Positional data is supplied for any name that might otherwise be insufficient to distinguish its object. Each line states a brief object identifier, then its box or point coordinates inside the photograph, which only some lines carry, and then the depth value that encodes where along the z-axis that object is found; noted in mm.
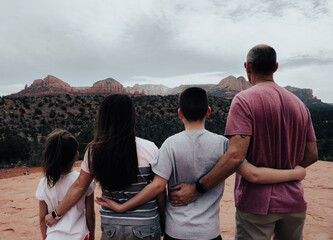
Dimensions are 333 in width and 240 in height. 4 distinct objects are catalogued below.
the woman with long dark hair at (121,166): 1749
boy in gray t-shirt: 1715
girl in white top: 2029
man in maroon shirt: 1722
